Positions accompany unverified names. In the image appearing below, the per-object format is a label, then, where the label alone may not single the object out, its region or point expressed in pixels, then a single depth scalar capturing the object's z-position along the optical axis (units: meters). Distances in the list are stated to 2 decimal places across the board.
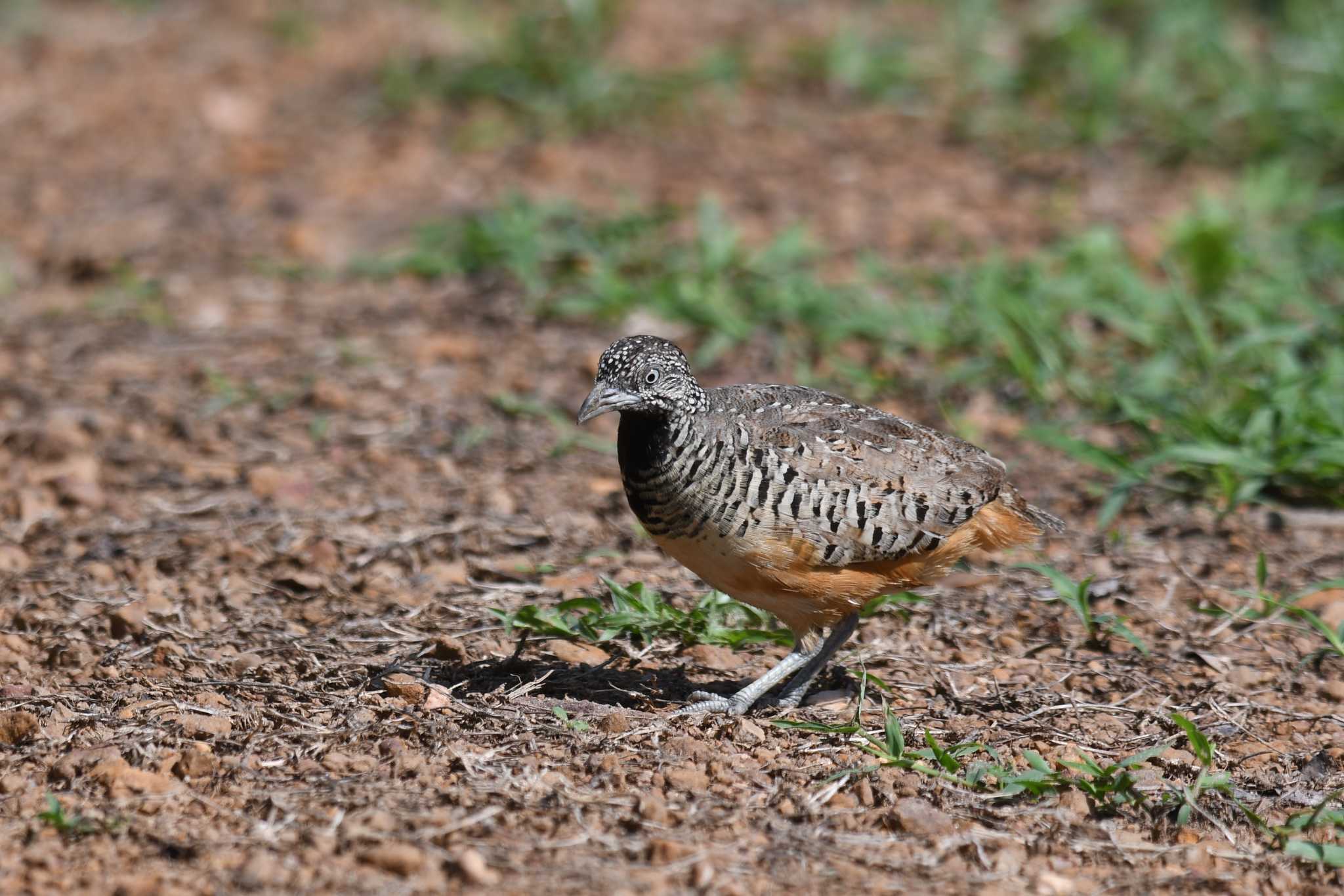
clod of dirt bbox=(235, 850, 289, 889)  8.73
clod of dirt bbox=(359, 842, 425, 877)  8.84
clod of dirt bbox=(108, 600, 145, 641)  12.09
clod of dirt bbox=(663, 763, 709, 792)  10.02
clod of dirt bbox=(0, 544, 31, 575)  13.26
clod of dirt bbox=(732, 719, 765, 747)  10.68
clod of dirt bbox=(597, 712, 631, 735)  10.69
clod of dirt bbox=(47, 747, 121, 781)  9.84
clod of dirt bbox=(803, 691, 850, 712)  11.67
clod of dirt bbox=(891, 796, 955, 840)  9.66
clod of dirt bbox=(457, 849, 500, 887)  8.80
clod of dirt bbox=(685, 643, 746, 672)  12.31
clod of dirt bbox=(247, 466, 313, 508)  14.70
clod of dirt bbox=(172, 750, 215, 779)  9.94
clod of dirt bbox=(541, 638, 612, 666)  12.07
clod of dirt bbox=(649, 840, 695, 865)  9.12
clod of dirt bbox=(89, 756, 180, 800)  9.68
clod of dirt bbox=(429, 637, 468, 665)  11.92
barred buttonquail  10.75
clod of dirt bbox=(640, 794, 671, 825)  9.57
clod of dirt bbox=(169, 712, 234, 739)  10.41
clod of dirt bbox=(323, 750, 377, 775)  10.02
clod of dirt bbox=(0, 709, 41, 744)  10.38
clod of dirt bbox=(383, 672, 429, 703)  11.02
